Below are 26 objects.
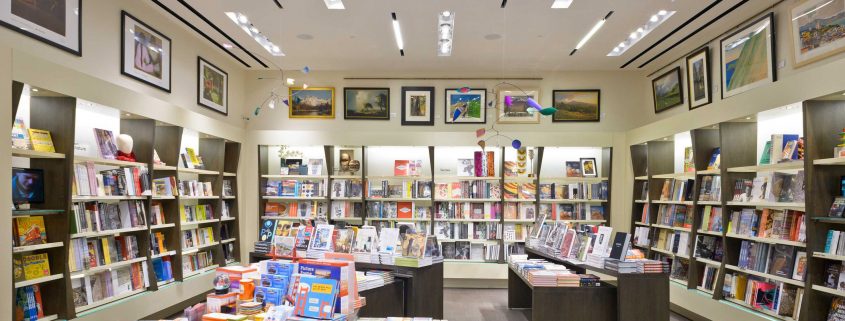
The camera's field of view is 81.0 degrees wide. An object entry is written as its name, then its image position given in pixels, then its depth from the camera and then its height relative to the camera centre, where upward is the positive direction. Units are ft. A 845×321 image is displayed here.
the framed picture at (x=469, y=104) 27.30 +3.97
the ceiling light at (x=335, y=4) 16.98 +5.98
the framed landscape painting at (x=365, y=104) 27.40 +4.00
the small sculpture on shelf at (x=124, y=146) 16.79 +1.05
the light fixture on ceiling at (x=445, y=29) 17.60 +5.42
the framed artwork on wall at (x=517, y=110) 27.20 +3.63
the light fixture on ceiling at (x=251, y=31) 17.62 +5.39
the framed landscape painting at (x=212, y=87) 22.58 +4.33
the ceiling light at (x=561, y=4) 16.97 +5.95
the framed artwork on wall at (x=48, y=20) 12.67 +4.29
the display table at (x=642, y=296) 14.64 -3.57
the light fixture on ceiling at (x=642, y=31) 17.70 +5.66
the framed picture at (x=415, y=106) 27.35 +3.88
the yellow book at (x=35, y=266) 12.57 -2.30
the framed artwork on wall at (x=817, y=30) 14.21 +4.39
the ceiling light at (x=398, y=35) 19.56 +5.97
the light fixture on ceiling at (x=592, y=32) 19.04 +5.92
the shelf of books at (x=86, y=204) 12.80 -0.83
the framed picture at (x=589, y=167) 26.84 +0.47
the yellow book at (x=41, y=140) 12.89 +0.99
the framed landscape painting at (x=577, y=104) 27.04 +3.92
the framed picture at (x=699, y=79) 20.97 +4.23
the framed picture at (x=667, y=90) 23.45 +4.20
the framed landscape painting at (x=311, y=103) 27.50 +4.10
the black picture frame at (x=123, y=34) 17.06 +4.93
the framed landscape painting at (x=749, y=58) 17.21 +4.37
